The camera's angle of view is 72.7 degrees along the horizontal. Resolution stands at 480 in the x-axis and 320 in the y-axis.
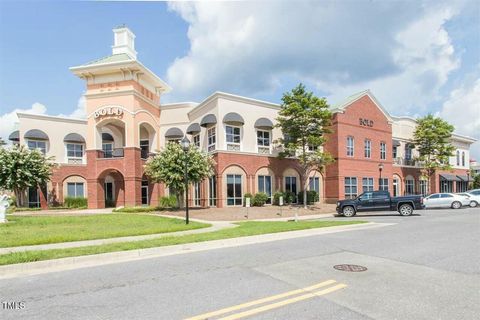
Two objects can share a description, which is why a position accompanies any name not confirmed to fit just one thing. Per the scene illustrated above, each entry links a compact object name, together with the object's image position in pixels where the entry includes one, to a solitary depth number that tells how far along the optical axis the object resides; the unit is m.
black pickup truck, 22.38
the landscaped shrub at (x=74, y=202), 32.28
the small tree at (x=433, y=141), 38.53
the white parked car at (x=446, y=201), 29.14
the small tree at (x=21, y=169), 27.42
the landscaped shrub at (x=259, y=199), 28.23
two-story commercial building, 29.28
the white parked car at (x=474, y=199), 30.09
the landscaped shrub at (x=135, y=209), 25.59
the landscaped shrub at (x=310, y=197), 31.64
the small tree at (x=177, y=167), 24.16
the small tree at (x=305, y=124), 27.02
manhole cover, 7.18
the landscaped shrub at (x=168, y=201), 30.51
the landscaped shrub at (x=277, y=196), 29.34
